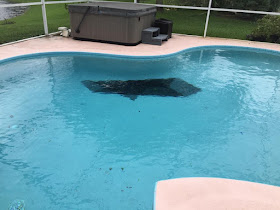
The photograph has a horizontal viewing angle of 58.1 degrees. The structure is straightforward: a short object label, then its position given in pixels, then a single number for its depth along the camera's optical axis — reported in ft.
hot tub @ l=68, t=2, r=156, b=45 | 27.22
